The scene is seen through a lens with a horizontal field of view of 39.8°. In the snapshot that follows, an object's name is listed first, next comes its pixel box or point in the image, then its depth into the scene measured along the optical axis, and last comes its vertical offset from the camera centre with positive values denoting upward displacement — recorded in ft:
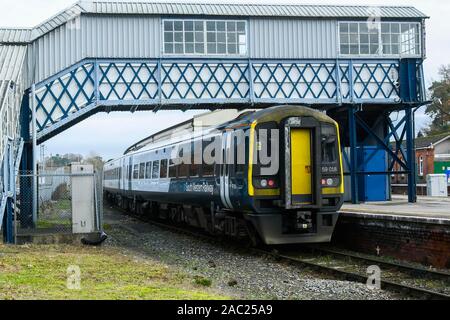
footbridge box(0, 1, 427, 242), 66.85 +13.27
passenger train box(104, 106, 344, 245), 42.55 +0.25
